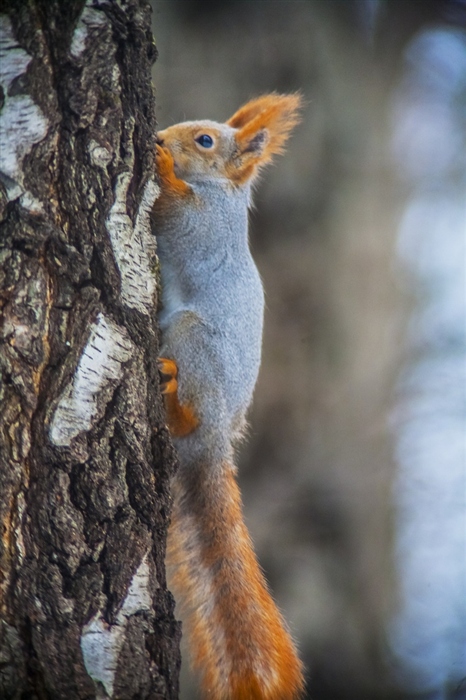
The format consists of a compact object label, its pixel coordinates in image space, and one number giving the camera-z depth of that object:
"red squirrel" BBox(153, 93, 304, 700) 5.50
